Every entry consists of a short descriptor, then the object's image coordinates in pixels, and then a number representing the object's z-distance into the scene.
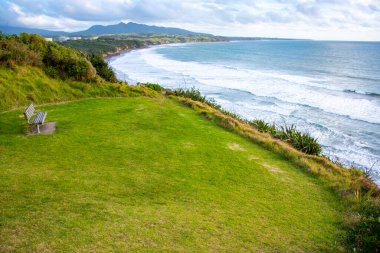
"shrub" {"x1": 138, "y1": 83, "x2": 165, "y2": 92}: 28.03
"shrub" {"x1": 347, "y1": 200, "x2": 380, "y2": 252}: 6.60
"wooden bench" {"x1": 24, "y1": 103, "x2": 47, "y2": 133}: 13.06
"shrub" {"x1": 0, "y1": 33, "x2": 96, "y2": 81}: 21.09
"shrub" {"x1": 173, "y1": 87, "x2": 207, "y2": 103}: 27.29
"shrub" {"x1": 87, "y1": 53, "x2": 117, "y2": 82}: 26.95
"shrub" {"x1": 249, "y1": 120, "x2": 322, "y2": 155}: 17.25
